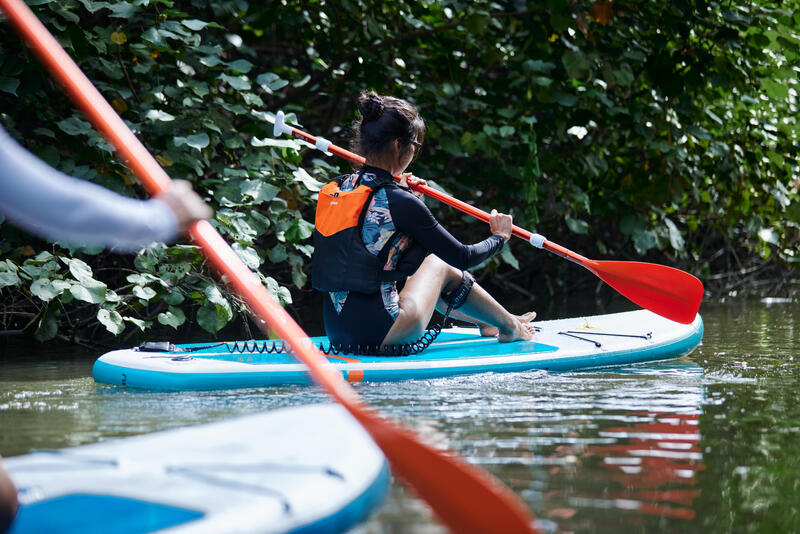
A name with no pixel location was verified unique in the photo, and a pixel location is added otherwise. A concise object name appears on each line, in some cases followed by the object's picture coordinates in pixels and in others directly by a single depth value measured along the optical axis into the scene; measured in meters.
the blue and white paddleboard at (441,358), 9.20
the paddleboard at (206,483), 6.78
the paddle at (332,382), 6.35
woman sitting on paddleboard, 9.35
